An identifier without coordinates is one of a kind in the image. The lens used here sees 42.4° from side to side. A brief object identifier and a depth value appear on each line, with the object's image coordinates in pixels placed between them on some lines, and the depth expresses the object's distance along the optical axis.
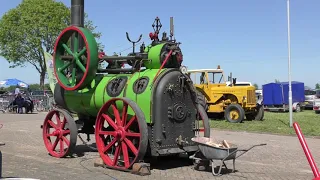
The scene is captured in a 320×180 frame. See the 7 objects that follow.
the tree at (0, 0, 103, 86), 42.69
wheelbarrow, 7.43
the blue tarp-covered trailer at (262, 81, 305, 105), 31.61
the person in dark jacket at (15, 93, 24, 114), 28.33
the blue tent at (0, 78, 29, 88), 41.75
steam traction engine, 8.05
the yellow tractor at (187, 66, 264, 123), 20.72
